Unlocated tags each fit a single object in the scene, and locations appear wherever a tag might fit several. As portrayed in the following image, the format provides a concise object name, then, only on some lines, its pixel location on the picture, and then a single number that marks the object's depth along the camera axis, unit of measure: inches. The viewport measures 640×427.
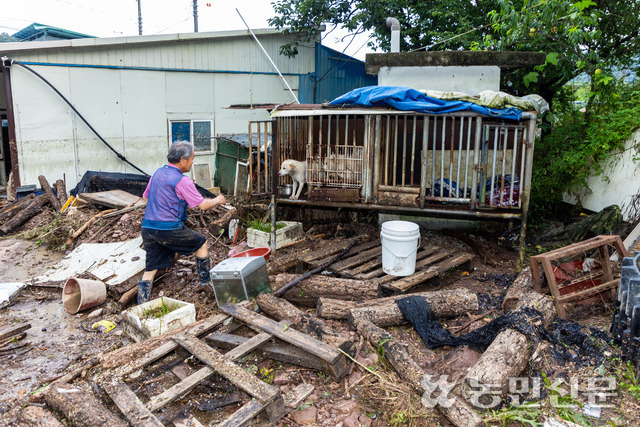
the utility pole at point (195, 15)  1057.6
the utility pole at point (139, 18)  1105.4
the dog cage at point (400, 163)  265.1
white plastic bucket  244.5
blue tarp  259.0
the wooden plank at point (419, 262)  248.3
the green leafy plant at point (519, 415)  140.4
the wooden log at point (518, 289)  215.0
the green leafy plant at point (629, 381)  151.8
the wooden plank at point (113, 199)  370.6
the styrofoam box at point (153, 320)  196.7
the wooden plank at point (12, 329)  207.1
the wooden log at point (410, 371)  138.3
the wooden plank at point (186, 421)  145.3
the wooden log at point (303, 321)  176.9
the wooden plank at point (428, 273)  236.8
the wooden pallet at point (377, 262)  245.4
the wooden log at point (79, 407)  138.2
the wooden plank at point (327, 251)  271.7
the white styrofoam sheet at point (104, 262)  274.2
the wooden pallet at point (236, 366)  144.4
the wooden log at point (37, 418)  140.1
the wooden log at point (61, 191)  410.3
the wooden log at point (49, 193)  392.8
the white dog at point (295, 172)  296.2
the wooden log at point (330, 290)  229.9
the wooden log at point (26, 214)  368.8
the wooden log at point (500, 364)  148.2
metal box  215.6
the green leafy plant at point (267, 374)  170.2
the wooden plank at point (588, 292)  206.1
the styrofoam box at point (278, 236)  309.4
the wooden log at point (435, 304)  211.9
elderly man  215.5
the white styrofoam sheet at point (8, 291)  245.3
